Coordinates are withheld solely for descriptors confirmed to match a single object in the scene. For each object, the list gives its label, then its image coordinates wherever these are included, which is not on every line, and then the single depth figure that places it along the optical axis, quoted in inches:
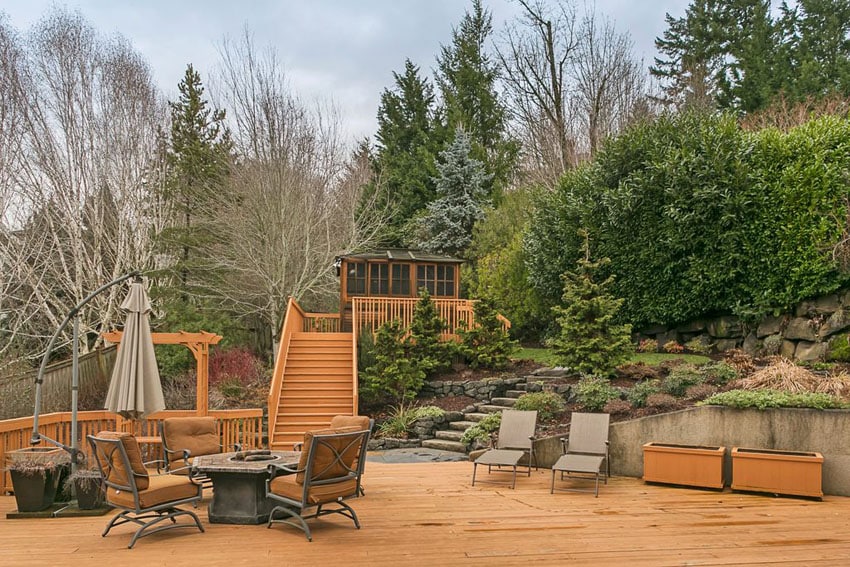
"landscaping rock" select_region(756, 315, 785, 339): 471.5
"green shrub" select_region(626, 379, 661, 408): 363.3
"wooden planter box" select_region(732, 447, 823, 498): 259.4
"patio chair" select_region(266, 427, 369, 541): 208.2
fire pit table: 224.2
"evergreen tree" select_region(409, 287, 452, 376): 543.5
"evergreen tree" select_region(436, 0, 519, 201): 1014.4
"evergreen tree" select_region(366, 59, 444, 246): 1033.5
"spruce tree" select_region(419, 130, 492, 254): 903.1
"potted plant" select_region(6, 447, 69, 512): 237.9
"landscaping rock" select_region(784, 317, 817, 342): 444.4
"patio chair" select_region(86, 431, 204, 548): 204.8
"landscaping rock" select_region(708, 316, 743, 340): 504.7
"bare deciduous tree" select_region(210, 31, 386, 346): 665.6
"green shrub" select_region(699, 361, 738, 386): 367.9
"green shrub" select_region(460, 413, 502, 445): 409.4
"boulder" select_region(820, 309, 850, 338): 425.4
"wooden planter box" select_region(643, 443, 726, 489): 280.4
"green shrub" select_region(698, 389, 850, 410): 283.6
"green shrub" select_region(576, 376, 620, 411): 369.4
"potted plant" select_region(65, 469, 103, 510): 241.1
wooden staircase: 452.1
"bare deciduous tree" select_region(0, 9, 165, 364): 619.5
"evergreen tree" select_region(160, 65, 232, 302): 717.3
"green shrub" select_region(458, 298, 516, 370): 538.6
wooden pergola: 385.7
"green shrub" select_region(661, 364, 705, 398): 367.6
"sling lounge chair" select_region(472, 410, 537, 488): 313.9
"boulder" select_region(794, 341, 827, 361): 431.5
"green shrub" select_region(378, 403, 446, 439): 469.7
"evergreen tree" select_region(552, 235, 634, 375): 432.1
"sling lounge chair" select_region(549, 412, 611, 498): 287.0
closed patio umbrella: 261.7
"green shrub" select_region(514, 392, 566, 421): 388.5
